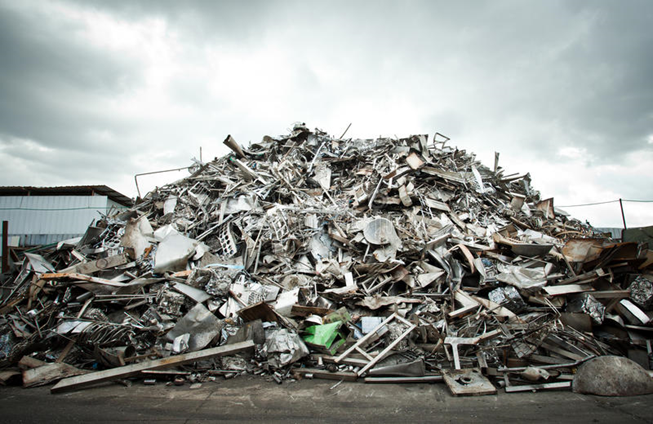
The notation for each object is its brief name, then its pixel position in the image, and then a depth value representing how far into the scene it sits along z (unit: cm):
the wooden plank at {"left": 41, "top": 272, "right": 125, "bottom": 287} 584
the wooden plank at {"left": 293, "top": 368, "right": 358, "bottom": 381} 433
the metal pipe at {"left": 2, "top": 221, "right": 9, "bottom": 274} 699
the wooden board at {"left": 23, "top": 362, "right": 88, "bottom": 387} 433
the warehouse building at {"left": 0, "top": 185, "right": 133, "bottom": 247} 1552
